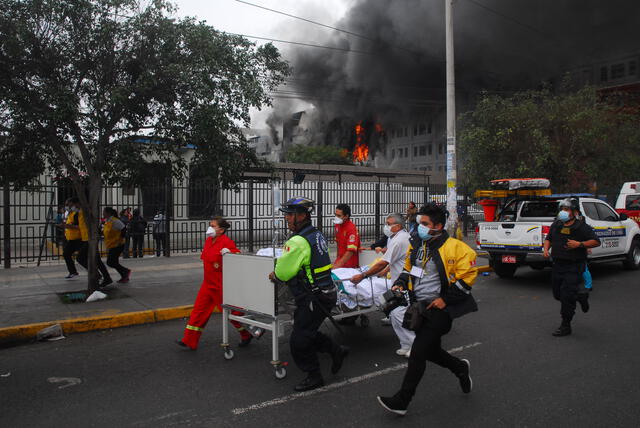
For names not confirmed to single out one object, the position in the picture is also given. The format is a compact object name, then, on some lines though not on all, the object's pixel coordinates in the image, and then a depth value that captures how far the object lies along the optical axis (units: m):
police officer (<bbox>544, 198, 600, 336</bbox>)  6.19
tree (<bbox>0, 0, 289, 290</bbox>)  6.90
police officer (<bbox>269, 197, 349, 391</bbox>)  4.29
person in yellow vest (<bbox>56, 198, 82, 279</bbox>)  9.34
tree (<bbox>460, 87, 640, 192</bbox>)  15.94
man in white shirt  5.35
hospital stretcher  4.68
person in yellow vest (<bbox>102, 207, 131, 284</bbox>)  8.86
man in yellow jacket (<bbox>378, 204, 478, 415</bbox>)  3.75
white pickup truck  9.71
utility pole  12.82
